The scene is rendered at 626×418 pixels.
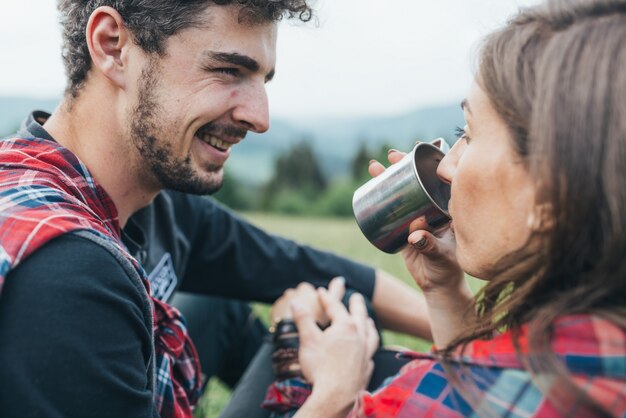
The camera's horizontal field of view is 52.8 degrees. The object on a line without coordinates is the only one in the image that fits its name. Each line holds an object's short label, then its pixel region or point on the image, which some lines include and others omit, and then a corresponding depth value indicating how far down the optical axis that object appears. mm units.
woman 317
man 393
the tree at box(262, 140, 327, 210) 37464
